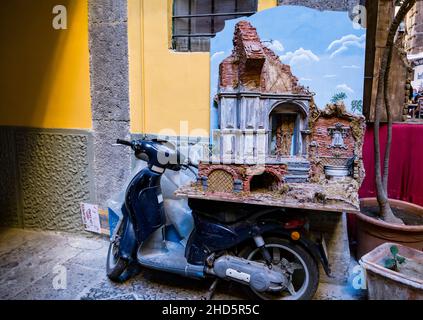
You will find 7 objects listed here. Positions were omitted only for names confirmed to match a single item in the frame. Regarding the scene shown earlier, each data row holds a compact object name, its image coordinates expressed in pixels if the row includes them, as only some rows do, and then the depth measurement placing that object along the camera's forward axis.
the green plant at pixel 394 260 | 2.11
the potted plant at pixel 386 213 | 2.46
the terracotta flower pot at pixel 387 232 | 2.47
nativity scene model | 2.40
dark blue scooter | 2.29
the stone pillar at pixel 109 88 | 3.20
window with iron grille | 3.07
